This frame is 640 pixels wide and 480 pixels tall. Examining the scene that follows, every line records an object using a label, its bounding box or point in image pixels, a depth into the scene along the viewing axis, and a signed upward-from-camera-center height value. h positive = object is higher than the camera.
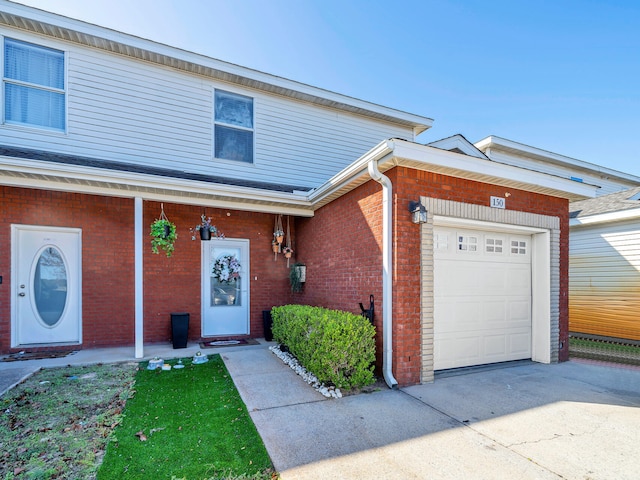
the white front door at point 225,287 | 7.17 -0.93
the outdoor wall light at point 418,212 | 4.41 +0.45
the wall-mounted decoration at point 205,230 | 6.64 +0.34
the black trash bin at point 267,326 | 7.29 -1.79
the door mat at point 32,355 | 5.45 -1.88
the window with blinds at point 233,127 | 7.55 +2.78
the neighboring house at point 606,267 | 7.19 -0.53
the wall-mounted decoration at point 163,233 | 5.88 +0.24
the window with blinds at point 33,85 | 6.02 +3.02
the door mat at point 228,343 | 6.71 -2.06
